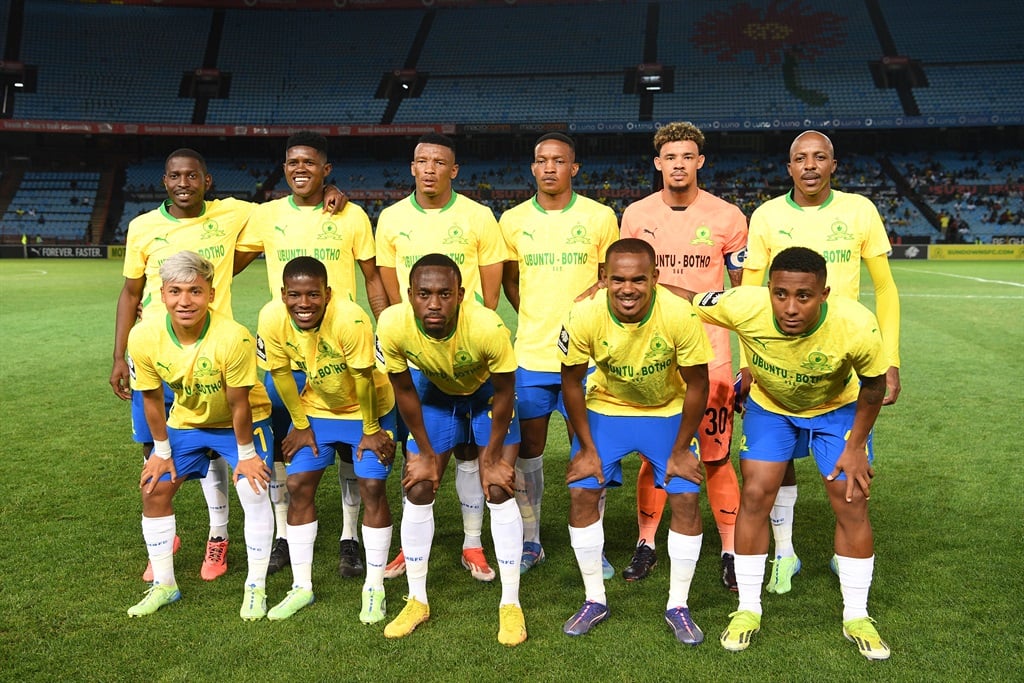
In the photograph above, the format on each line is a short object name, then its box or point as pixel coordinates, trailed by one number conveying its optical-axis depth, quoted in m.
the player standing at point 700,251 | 4.45
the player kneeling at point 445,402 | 3.70
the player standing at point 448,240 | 4.54
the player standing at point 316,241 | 4.64
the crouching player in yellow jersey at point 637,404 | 3.70
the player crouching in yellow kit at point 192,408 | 3.98
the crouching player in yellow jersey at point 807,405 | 3.49
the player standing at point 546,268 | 4.51
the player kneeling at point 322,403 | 3.97
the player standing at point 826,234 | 4.12
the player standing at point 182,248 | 4.55
